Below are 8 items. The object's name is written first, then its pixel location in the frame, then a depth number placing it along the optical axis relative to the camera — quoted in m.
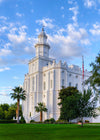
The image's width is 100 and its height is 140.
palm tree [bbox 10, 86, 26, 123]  56.75
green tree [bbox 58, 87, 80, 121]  31.03
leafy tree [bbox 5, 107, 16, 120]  79.62
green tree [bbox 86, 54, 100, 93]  26.42
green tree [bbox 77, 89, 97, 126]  31.28
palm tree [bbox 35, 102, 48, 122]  61.41
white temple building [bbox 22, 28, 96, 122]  63.69
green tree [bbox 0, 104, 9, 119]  93.42
